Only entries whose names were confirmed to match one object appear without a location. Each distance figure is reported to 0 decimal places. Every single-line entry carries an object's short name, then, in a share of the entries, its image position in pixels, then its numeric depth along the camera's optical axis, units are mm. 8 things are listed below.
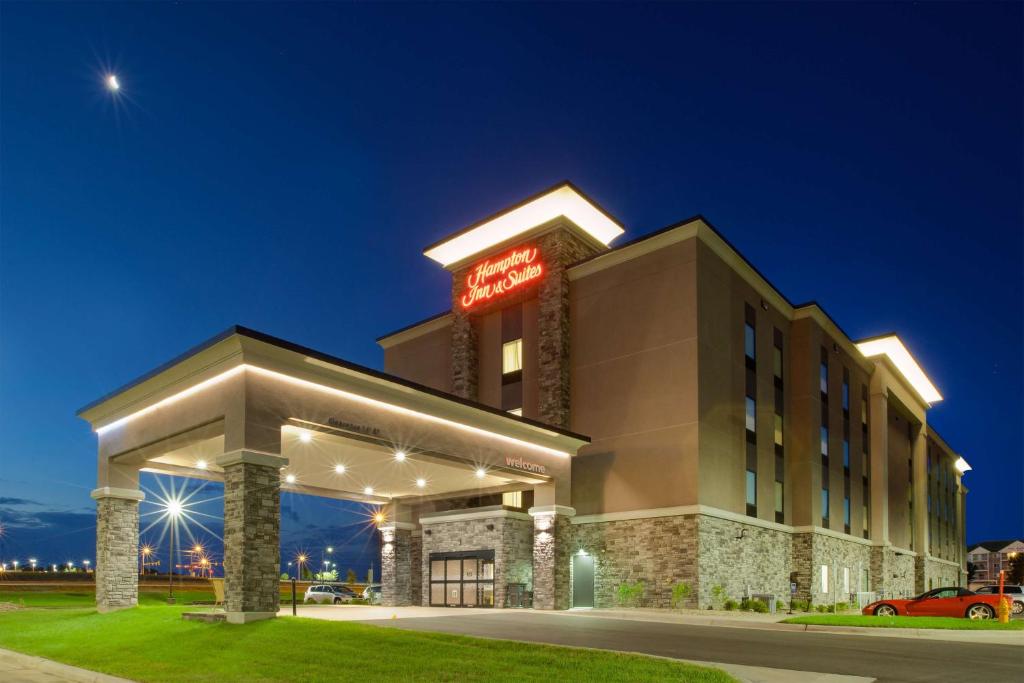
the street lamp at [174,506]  32750
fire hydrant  24984
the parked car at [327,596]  41559
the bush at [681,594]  32281
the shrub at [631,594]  33719
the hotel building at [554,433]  24484
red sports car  27656
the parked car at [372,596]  42906
